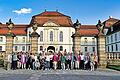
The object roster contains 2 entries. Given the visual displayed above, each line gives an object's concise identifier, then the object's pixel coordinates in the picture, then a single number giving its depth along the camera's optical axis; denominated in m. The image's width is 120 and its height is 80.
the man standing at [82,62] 8.83
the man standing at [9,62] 8.68
